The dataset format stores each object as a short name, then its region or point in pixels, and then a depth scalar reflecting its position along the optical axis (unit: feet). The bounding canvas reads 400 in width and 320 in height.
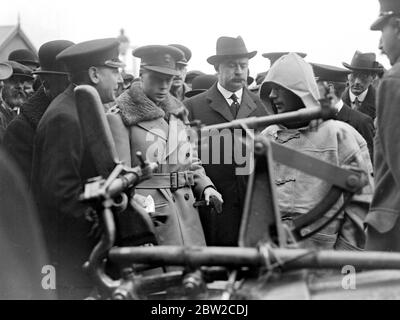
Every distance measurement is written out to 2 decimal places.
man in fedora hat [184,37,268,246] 38.45
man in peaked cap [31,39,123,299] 26.53
